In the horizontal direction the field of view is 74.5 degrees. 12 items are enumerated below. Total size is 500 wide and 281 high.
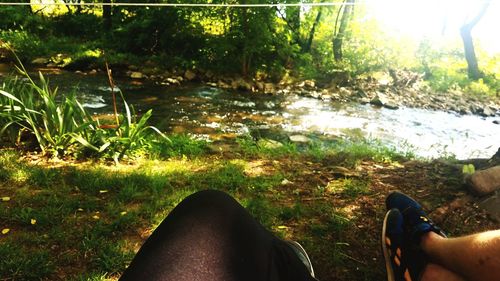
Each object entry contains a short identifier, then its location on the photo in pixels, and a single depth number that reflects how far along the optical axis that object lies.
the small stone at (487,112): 9.80
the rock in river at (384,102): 9.41
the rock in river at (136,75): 10.54
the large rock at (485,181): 2.41
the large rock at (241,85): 10.32
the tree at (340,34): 13.60
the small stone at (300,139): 5.35
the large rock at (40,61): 11.04
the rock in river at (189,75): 10.95
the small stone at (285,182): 3.06
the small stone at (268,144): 4.42
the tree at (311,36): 14.10
